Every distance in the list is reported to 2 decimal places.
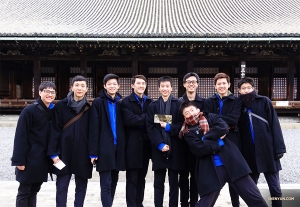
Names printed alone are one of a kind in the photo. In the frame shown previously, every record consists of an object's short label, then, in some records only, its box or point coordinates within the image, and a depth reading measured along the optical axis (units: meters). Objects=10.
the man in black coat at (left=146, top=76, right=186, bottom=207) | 3.11
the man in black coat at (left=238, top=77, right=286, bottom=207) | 3.12
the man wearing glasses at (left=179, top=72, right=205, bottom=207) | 3.27
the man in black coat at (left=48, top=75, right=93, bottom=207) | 3.03
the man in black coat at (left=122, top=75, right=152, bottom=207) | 3.26
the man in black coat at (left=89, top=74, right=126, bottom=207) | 3.10
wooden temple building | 10.79
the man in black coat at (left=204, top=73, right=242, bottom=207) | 3.07
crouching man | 2.70
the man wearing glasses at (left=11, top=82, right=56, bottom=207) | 2.80
